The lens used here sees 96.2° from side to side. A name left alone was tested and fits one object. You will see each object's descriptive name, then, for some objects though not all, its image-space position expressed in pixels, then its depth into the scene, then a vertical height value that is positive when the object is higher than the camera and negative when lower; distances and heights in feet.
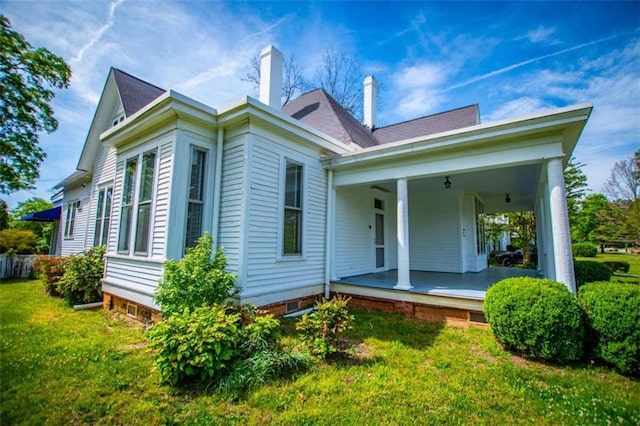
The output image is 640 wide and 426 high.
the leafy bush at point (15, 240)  42.05 +0.04
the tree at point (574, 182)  49.62 +11.34
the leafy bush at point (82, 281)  22.75 -3.15
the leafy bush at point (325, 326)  12.44 -3.59
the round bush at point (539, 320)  11.78 -3.08
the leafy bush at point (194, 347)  10.22 -3.80
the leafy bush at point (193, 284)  13.38 -1.98
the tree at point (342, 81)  59.77 +34.13
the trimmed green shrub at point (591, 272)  23.35 -1.99
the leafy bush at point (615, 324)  10.88 -2.96
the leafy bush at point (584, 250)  66.33 -0.45
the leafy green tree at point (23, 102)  33.88 +17.31
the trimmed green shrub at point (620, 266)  44.39 -2.67
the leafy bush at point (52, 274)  26.08 -3.05
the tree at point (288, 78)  55.21 +32.65
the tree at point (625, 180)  52.37 +12.88
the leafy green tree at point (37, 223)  61.05 +4.27
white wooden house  16.31 +3.80
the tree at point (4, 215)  54.41 +5.08
